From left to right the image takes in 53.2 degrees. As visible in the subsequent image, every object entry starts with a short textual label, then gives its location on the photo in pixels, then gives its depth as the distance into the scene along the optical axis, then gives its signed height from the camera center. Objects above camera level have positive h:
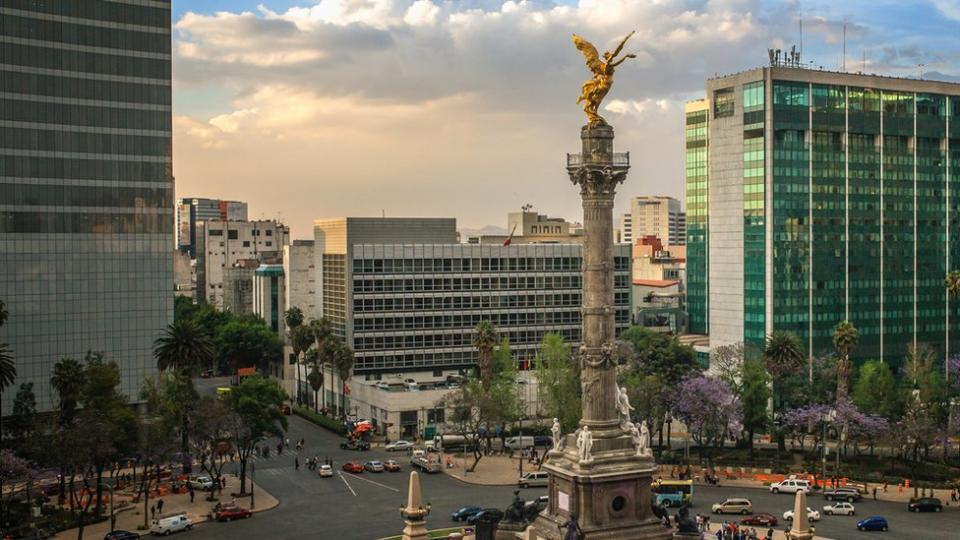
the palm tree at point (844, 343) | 95.94 -6.68
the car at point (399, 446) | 102.69 -18.07
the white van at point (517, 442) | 104.25 -17.92
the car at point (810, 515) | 69.38 -17.45
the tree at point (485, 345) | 103.06 -7.21
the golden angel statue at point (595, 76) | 58.56 +12.42
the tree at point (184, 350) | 91.19 -6.78
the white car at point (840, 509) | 72.69 -17.66
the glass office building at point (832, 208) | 120.38 +9.05
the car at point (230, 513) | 73.75 -18.11
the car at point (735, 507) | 73.12 -17.59
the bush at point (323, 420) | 112.88 -17.46
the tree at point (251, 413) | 80.62 -11.66
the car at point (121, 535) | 66.27 -17.80
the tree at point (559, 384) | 95.62 -10.79
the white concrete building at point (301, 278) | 146.62 +0.08
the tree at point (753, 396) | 95.69 -11.91
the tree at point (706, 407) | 90.88 -12.38
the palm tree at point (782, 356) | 98.12 -8.07
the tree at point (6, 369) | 77.25 -7.34
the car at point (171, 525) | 68.94 -17.86
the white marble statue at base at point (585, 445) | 56.47 -9.88
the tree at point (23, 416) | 83.71 -12.17
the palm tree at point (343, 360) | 112.75 -9.60
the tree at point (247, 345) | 147.12 -10.19
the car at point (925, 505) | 74.38 -17.74
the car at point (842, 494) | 77.31 -17.57
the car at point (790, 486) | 80.88 -17.70
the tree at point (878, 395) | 95.75 -11.99
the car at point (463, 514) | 71.38 -17.57
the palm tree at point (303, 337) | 121.94 -7.45
